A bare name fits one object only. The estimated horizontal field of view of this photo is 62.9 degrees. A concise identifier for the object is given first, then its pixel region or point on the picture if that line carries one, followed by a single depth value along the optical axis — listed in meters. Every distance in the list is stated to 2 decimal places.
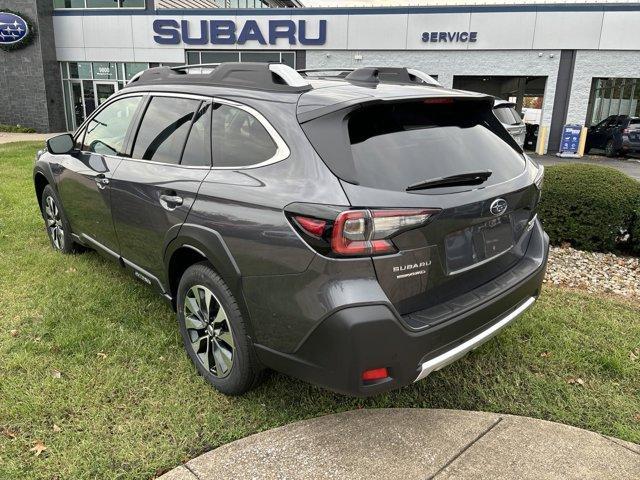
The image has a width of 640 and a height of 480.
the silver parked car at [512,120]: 13.38
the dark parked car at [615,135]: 17.28
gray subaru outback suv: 2.23
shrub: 5.44
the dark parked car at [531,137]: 20.11
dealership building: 18.78
